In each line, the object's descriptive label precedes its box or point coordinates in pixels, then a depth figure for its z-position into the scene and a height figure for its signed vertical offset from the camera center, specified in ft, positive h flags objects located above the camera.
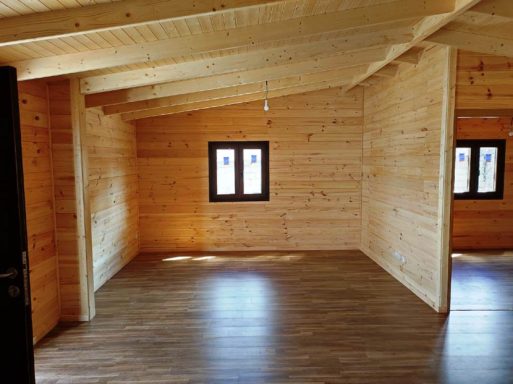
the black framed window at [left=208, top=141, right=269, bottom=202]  21.36 -0.50
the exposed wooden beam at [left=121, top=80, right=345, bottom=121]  18.93 +3.36
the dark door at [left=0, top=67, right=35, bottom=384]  6.06 -1.52
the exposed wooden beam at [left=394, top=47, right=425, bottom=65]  13.94 +4.18
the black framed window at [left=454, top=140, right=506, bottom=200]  22.08 -0.55
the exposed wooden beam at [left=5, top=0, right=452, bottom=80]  9.02 +3.19
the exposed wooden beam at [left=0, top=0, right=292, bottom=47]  6.81 +2.82
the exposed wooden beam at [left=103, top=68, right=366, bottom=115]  16.49 +3.39
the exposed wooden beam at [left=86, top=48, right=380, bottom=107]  13.84 +3.31
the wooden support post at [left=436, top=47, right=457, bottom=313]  12.10 -0.64
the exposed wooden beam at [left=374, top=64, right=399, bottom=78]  16.63 +4.27
